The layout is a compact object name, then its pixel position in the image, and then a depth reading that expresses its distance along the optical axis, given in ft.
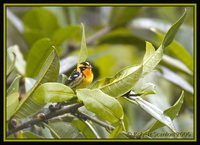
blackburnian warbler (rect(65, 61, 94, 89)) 17.10
